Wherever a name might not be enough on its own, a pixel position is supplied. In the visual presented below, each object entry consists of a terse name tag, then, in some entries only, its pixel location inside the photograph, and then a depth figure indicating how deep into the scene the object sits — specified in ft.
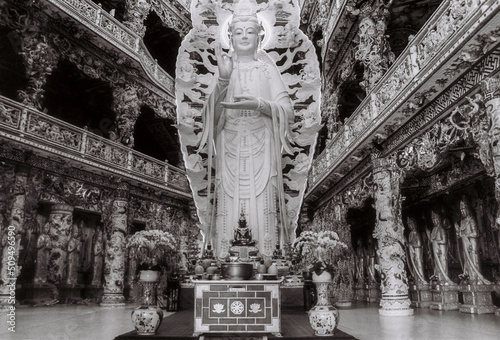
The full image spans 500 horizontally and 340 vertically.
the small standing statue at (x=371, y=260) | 36.11
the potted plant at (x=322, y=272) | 13.39
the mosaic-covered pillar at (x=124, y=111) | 36.42
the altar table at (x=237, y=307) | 13.43
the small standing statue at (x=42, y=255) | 30.25
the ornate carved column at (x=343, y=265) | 31.26
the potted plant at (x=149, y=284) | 13.88
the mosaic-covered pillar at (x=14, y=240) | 23.89
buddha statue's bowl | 14.57
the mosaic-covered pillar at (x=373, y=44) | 26.21
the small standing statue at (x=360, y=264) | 38.88
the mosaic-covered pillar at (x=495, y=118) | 14.85
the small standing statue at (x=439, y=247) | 26.53
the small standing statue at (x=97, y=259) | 35.17
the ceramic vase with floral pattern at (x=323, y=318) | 13.34
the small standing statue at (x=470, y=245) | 23.72
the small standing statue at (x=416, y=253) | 28.84
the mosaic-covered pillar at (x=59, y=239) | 31.19
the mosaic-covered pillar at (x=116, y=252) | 32.30
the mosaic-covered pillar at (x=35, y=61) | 28.17
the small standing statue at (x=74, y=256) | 32.91
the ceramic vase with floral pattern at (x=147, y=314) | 13.87
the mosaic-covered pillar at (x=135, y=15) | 38.67
